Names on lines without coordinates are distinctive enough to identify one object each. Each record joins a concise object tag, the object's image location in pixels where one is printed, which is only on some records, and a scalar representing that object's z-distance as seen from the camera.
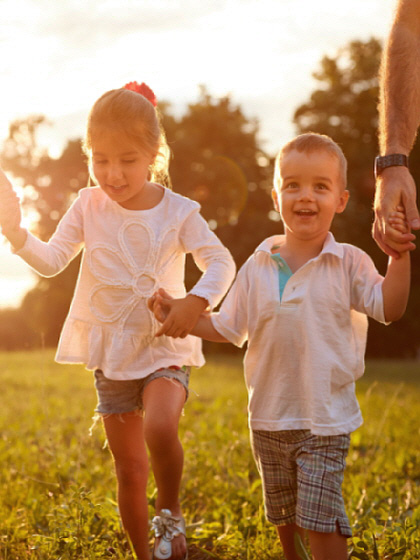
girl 3.27
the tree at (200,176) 29.61
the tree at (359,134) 26.84
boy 2.82
